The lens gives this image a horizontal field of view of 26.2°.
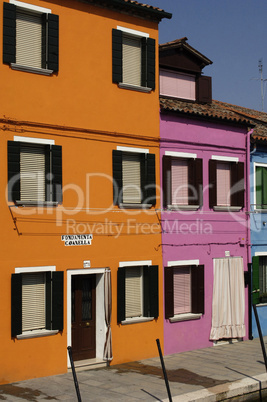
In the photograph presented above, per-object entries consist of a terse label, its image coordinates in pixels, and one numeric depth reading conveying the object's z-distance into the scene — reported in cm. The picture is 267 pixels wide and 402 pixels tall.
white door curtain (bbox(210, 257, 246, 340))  1884
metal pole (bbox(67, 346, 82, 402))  1080
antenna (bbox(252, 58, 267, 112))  3129
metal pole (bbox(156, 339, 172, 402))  1193
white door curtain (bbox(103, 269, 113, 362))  1589
